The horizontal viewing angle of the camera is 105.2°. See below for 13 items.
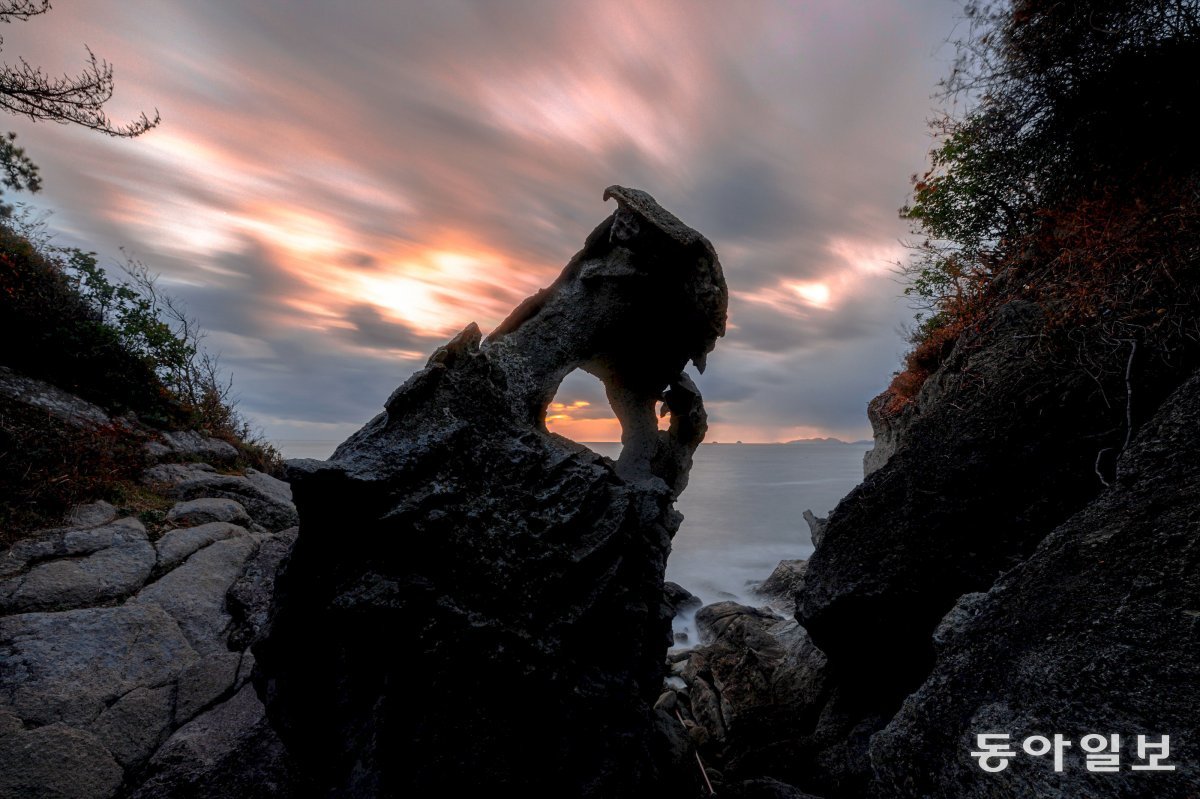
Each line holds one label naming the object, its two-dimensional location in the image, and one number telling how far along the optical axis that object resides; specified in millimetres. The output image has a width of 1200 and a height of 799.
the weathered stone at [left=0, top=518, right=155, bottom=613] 6078
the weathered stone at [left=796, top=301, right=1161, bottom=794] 4789
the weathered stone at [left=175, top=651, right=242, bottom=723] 5570
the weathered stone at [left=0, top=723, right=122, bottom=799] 4422
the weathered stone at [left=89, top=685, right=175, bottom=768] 5020
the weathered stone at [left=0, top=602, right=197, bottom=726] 5109
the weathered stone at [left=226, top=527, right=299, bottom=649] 6825
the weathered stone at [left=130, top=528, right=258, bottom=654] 6613
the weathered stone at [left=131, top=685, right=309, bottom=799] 4727
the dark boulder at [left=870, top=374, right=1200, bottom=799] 2137
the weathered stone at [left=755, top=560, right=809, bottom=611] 17553
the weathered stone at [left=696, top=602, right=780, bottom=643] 12883
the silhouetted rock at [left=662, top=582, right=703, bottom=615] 16352
